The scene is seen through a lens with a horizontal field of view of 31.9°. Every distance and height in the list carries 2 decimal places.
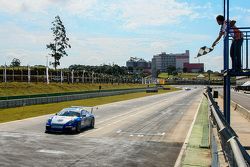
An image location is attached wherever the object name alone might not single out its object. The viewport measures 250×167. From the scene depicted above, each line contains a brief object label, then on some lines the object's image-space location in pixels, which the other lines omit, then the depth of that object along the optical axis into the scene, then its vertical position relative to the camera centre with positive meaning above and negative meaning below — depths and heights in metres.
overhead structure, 14.08 +0.11
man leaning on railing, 14.29 +1.04
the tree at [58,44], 102.56 +7.03
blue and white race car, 22.20 -2.44
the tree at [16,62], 149.10 +4.22
